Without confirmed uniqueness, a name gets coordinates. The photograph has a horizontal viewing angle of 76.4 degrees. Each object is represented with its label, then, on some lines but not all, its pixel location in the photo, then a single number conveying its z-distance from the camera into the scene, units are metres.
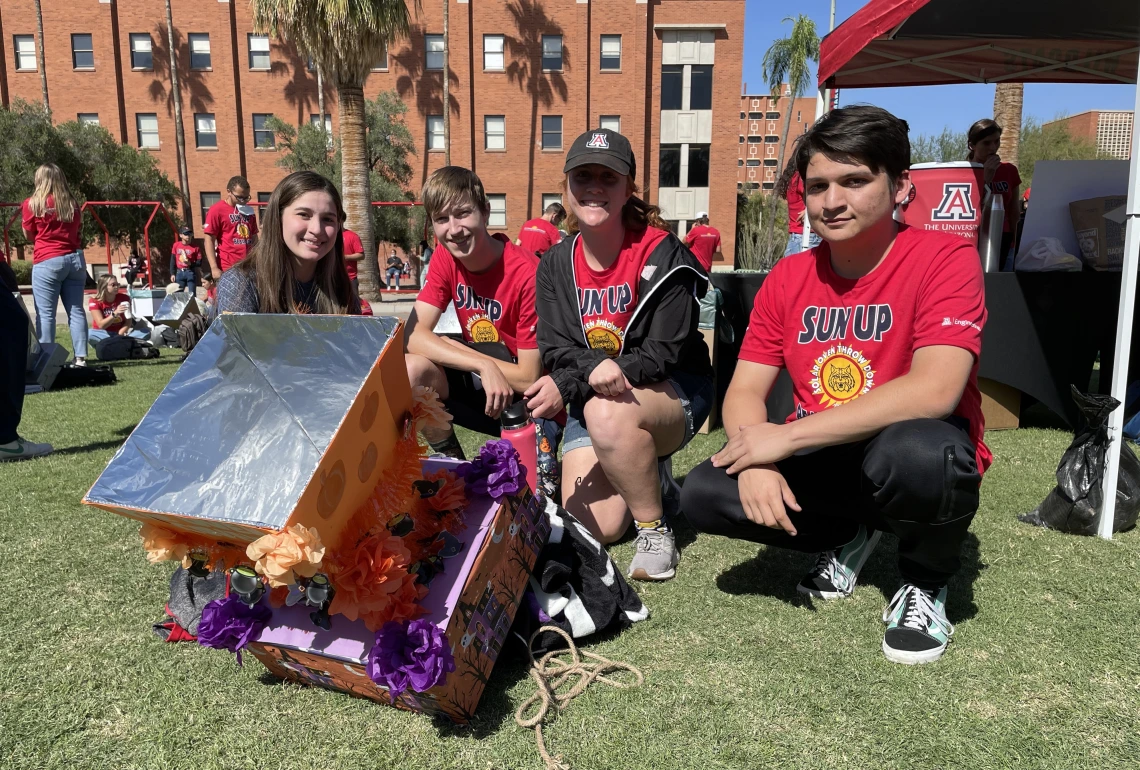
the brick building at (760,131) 80.56
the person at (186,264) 12.44
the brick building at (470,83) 27.91
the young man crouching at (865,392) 1.87
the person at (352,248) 7.38
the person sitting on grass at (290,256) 2.47
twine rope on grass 1.72
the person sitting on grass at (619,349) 2.49
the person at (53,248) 6.68
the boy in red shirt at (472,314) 2.91
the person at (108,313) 8.83
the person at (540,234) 7.70
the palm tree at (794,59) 31.80
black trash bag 2.71
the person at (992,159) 6.11
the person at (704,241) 10.95
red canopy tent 4.33
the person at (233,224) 8.23
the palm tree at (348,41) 12.27
